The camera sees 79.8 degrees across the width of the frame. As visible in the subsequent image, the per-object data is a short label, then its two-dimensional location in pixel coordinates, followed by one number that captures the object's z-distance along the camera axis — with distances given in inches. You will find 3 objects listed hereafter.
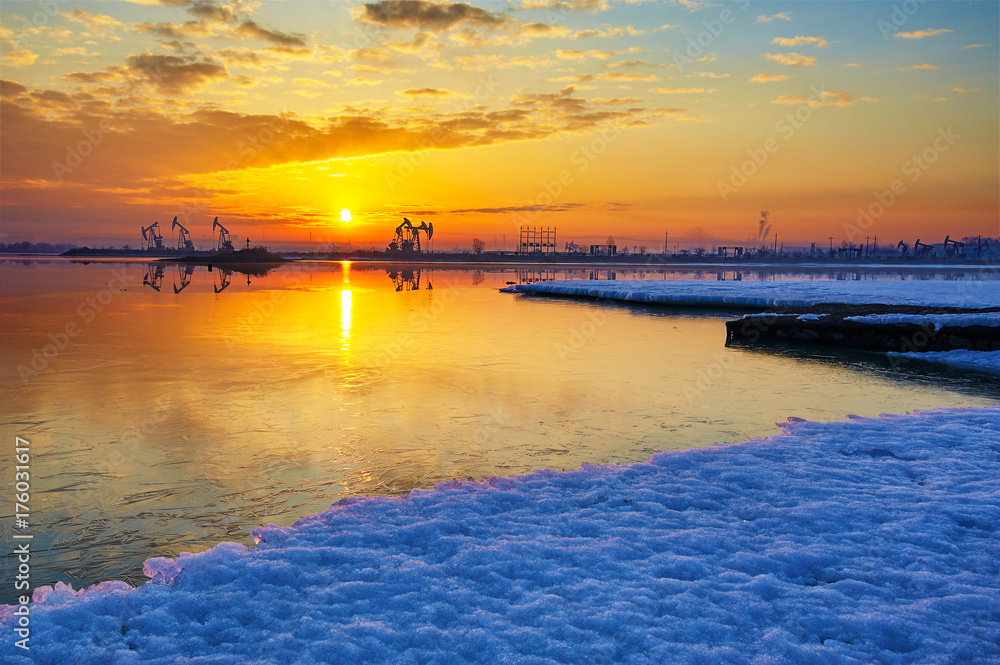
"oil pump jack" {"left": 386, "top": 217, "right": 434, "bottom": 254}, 6791.3
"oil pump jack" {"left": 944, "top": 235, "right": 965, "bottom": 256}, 7249.0
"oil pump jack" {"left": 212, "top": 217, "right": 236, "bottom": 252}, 7440.9
